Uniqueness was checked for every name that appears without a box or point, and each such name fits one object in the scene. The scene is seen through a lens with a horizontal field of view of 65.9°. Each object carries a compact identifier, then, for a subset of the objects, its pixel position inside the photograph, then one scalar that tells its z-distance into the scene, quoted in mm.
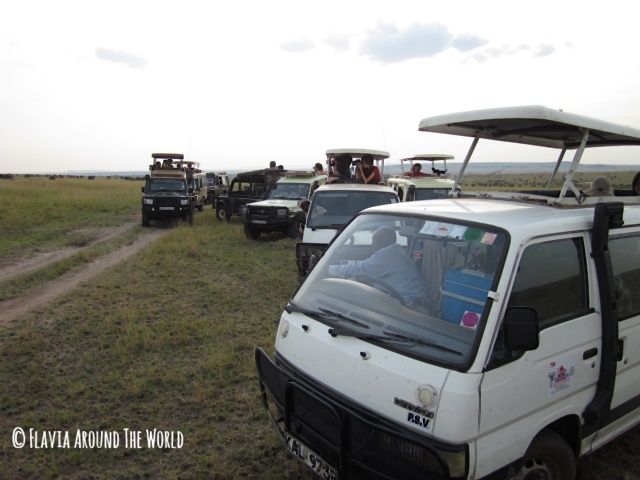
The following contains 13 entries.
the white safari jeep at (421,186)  12469
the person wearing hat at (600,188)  5301
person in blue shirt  3018
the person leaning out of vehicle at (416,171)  15152
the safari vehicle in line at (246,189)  18781
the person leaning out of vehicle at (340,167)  11672
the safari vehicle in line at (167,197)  19266
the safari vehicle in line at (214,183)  28559
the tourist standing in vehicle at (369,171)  10688
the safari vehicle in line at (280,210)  14367
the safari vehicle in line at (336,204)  8523
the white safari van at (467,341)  2377
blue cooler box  2641
